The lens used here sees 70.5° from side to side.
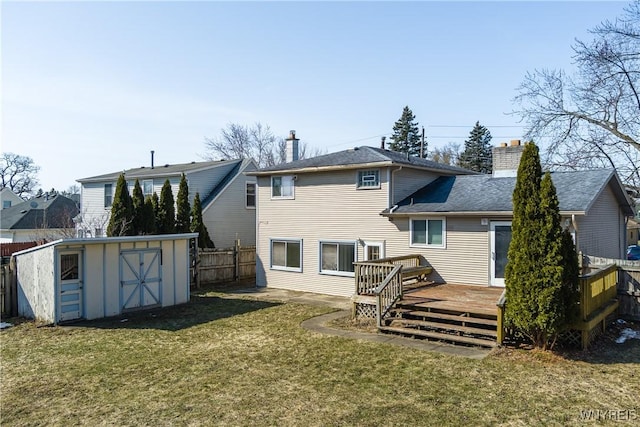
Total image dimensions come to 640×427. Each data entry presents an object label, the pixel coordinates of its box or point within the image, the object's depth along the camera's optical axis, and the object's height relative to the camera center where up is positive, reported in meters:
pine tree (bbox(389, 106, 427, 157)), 51.91 +9.30
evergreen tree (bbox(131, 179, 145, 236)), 19.56 +0.20
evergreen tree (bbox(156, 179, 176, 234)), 20.64 +0.12
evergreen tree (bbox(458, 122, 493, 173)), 50.59 +7.52
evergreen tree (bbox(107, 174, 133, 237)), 18.72 +0.11
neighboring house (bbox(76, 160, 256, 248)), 23.97 +1.21
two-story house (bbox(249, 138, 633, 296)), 13.61 -0.03
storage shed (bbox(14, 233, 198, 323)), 12.23 -1.78
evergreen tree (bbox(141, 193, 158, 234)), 19.81 -0.11
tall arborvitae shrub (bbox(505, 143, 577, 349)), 8.52 -0.93
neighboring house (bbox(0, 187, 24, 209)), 48.50 +1.96
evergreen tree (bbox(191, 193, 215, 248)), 21.55 -0.41
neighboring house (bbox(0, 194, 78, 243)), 32.40 -0.29
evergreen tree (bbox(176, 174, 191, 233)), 21.11 +0.26
